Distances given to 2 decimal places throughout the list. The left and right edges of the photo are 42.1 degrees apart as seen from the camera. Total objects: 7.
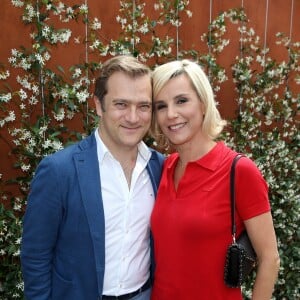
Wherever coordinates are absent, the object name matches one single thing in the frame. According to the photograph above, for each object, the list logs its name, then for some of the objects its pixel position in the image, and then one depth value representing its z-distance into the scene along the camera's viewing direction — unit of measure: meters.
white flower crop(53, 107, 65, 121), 2.71
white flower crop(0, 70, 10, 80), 2.54
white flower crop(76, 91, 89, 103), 2.70
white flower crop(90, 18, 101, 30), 2.86
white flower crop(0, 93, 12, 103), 2.53
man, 1.74
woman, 1.81
